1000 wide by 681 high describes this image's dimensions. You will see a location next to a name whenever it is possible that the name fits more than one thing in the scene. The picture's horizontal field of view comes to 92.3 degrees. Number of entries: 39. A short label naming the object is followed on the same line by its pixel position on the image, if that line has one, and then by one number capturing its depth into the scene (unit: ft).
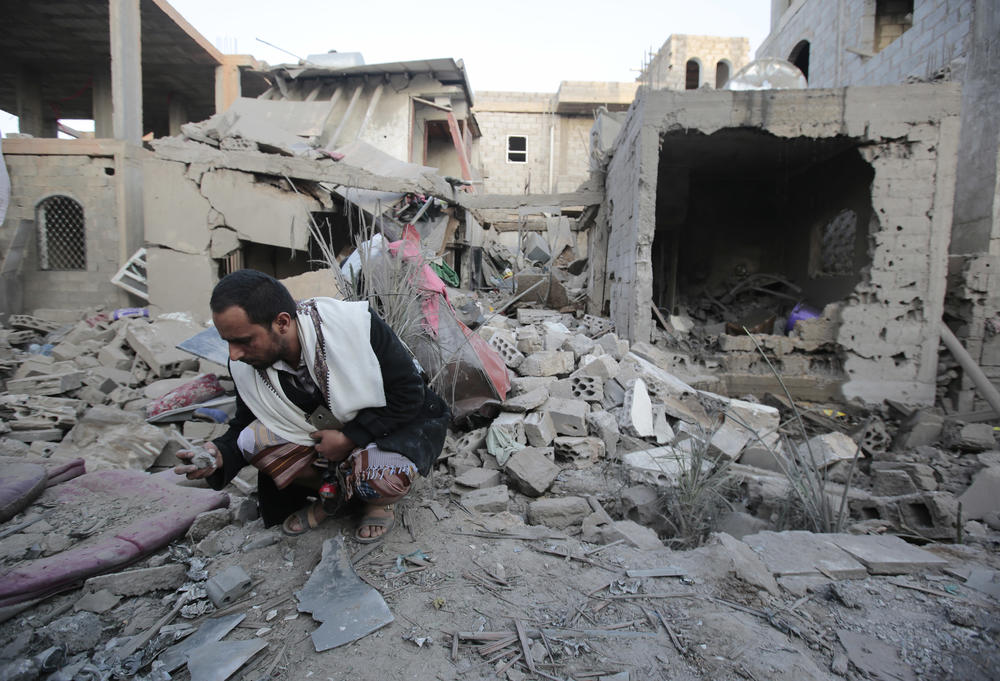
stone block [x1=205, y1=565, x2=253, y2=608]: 5.73
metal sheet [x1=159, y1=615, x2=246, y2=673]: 4.85
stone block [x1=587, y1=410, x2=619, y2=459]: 13.02
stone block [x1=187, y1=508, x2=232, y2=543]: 7.24
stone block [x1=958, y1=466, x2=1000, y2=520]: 11.32
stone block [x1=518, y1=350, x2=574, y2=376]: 15.53
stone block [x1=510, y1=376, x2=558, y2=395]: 14.38
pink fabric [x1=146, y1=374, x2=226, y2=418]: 13.64
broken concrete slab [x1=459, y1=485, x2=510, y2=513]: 8.91
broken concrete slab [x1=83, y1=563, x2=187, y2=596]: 5.93
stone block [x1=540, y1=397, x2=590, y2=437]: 13.06
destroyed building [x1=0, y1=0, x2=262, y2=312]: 27.45
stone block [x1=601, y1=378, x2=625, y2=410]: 14.79
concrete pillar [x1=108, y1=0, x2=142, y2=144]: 28.19
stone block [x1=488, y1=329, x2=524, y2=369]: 16.08
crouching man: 6.17
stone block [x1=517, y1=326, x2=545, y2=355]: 17.13
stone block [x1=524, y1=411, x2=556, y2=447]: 12.26
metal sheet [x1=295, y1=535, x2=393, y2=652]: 5.19
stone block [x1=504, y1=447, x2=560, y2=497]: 10.51
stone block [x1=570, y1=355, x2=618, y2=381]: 15.65
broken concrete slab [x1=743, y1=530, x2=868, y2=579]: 6.49
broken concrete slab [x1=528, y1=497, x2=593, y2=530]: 8.91
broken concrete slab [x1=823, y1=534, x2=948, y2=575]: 6.62
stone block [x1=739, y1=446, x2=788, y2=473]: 13.14
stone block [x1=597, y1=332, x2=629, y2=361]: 17.43
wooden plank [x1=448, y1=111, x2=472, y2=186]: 41.91
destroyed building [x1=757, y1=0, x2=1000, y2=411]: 18.49
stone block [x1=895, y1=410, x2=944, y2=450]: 16.90
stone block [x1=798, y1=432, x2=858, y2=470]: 14.32
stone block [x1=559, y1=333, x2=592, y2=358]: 17.65
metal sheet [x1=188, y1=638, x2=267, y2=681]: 4.60
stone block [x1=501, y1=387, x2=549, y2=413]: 12.96
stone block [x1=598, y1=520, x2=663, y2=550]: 7.56
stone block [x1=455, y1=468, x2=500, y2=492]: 10.01
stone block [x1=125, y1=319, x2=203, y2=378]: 17.16
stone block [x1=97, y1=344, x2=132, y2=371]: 17.46
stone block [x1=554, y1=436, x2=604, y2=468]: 12.49
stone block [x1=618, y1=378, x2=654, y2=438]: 13.60
